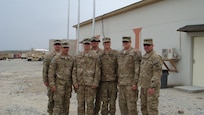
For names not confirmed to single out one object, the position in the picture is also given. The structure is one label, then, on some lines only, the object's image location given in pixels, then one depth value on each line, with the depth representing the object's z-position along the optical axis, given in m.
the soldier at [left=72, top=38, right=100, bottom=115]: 5.20
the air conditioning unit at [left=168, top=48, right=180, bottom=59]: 10.80
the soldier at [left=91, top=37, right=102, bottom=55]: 5.35
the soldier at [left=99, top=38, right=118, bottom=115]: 5.35
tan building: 10.04
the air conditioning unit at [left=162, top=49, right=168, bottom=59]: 11.24
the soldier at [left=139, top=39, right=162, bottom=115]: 4.69
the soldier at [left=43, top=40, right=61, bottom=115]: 5.67
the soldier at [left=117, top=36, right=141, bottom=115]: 5.06
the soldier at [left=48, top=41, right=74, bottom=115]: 5.31
